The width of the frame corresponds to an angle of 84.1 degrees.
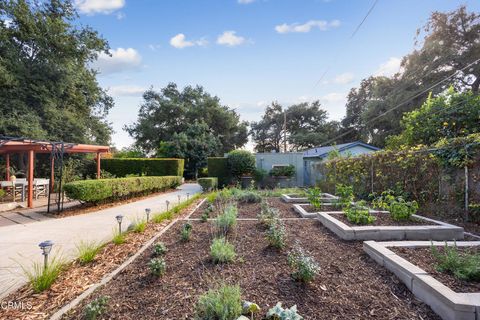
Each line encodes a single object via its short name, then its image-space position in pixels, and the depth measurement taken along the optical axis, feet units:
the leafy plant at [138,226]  16.19
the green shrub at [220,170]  57.26
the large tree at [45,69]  40.47
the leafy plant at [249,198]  27.94
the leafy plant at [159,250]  11.51
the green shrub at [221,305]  6.52
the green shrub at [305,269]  8.34
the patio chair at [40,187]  33.45
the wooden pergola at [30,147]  25.35
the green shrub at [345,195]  19.60
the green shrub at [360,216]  15.20
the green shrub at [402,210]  15.67
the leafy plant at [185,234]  13.53
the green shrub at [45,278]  8.86
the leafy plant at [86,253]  11.37
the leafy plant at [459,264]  7.97
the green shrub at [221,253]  10.41
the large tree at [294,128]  99.70
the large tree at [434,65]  56.56
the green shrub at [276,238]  11.84
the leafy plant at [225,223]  15.08
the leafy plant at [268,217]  16.49
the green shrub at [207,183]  45.70
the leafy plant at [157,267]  9.29
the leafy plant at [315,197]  20.98
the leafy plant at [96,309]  6.77
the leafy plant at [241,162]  55.11
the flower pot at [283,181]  57.05
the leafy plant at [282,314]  5.94
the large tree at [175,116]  90.58
